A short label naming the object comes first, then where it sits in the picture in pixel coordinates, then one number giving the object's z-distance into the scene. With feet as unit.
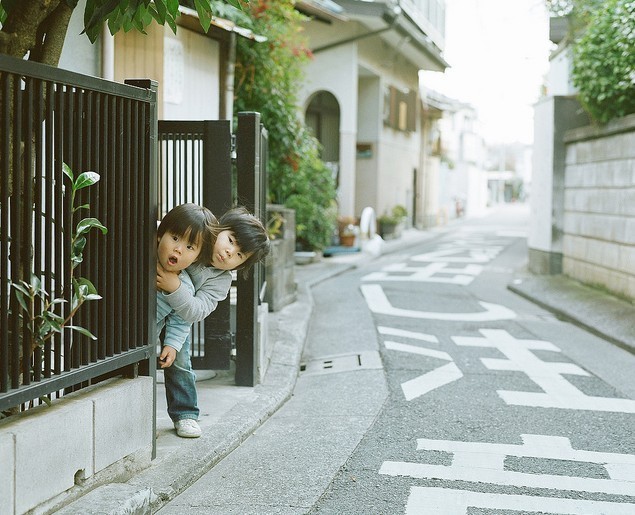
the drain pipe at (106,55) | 25.00
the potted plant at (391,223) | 82.28
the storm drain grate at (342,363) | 24.77
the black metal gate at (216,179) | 19.21
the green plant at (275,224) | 35.96
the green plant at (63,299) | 10.67
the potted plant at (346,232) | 68.28
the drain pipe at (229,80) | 34.76
